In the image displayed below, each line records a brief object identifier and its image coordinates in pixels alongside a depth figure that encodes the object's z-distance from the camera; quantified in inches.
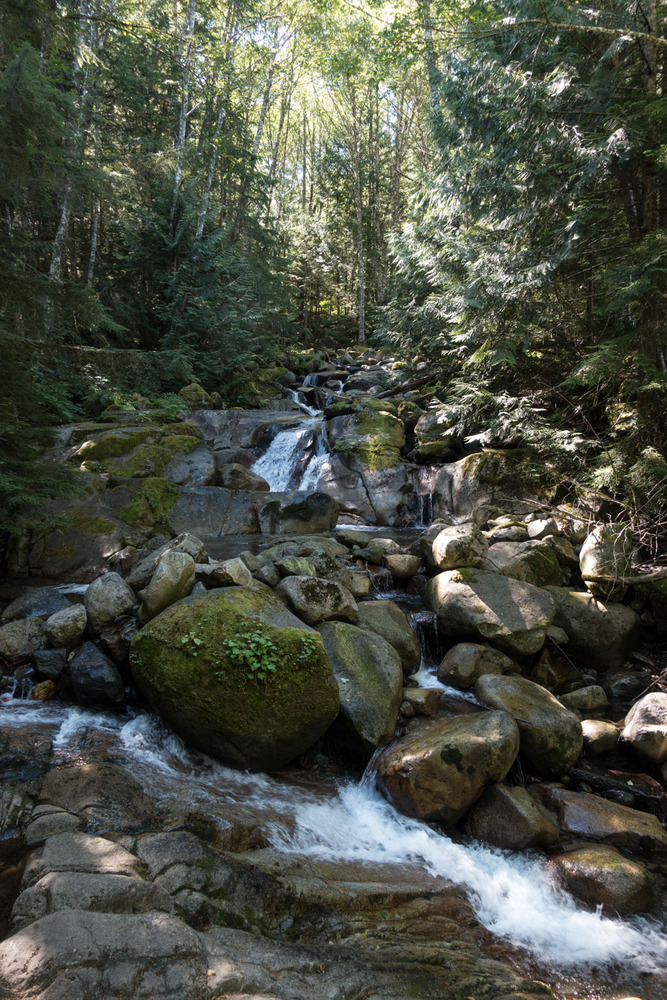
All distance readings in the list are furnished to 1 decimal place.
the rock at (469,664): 223.5
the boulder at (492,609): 235.9
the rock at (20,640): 193.8
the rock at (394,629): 230.5
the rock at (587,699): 223.9
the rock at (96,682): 183.5
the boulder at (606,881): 135.9
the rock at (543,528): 307.5
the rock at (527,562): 274.1
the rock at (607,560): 259.9
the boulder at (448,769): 159.0
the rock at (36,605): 221.1
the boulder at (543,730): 184.4
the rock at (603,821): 158.4
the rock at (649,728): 189.3
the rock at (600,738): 199.2
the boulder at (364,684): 180.7
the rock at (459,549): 271.1
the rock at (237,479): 423.2
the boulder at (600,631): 255.4
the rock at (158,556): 219.9
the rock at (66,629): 195.6
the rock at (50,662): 190.5
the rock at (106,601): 200.5
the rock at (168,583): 194.4
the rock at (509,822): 153.4
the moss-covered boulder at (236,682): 162.1
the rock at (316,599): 215.5
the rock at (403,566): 291.9
